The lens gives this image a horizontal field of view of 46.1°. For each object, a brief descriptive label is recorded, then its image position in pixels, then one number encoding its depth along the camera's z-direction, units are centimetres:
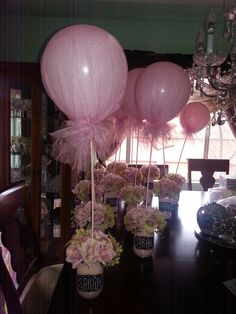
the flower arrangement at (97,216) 116
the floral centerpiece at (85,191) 156
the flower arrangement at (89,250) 89
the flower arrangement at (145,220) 118
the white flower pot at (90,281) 91
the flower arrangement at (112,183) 175
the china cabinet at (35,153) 247
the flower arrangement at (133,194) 164
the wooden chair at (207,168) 321
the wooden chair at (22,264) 77
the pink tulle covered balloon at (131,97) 163
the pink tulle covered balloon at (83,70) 87
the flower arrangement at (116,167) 203
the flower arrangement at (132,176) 192
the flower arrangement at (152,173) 198
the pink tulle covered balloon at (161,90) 128
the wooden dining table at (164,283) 88
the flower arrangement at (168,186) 179
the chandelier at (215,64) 145
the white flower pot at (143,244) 120
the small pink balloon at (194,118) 211
